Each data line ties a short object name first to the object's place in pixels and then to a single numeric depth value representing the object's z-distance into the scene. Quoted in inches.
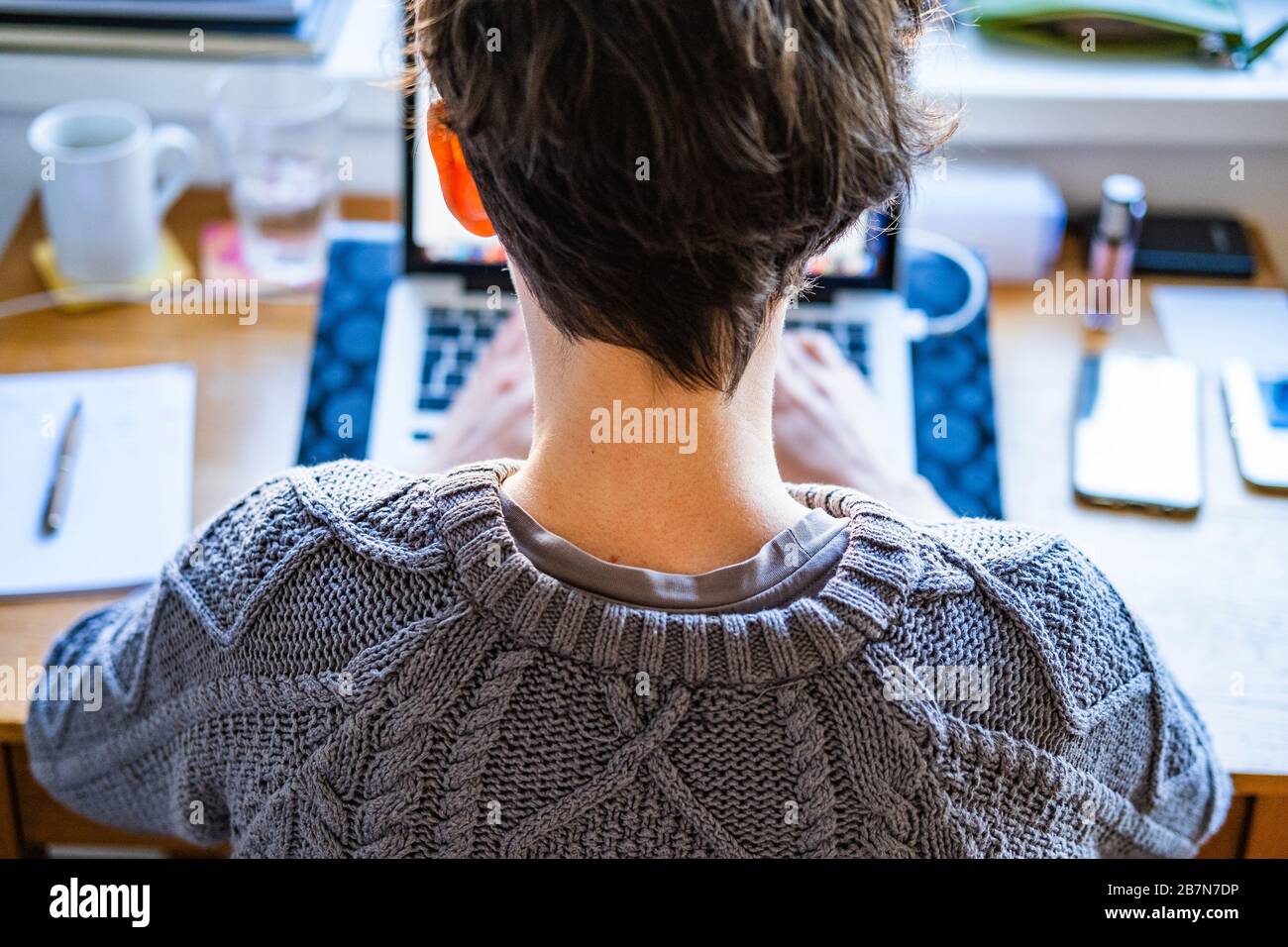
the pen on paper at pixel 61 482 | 41.6
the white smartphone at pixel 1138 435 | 43.4
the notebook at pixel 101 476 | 40.8
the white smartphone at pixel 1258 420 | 44.5
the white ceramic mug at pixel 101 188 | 48.3
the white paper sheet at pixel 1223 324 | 49.0
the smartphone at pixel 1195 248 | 52.7
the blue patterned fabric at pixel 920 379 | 43.5
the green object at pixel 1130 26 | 53.7
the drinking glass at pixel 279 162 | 51.0
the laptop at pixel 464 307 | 46.1
